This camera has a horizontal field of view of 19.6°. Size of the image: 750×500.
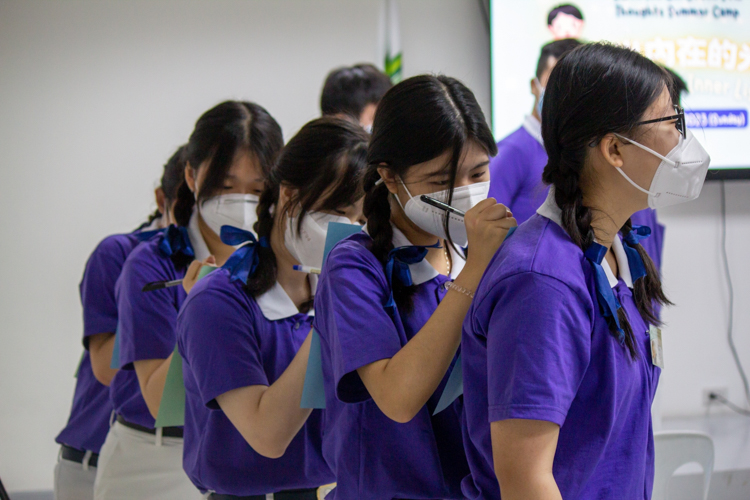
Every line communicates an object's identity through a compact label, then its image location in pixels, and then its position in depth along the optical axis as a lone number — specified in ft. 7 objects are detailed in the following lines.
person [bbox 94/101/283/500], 12.31
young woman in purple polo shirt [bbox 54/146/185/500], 13.45
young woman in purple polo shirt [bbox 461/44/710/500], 9.47
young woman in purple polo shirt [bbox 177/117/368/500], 11.05
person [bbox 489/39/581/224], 13.82
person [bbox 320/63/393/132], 15.96
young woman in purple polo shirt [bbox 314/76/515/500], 10.10
